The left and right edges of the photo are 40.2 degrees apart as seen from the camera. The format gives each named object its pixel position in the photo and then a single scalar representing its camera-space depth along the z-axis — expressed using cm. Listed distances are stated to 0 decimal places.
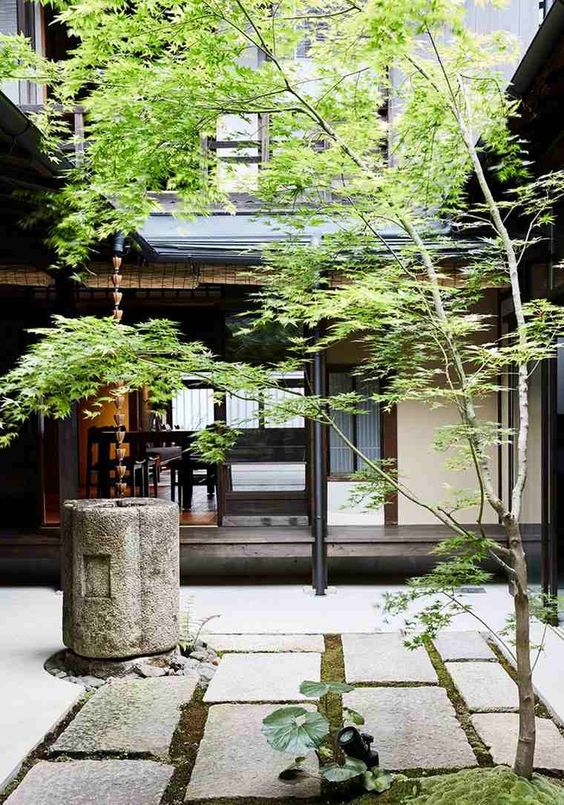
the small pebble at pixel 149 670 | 464
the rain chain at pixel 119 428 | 517
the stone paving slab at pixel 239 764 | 312
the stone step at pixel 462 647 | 488
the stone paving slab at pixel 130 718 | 359
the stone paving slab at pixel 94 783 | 306
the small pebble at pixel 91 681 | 453
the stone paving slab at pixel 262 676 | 423
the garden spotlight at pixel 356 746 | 318
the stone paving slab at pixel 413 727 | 336
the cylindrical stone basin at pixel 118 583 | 467
